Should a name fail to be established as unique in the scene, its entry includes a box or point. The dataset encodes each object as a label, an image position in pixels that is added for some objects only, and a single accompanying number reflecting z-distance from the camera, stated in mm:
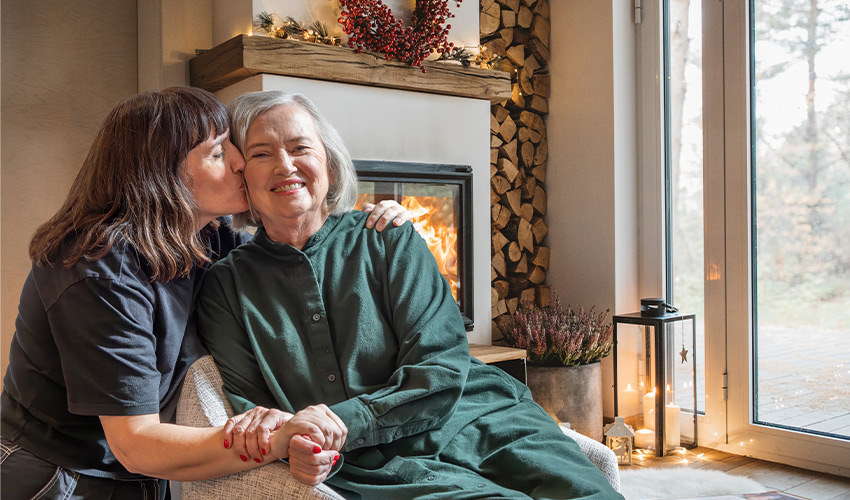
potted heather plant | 3418
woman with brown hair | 1275
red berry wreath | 3041
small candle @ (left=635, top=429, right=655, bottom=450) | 3236
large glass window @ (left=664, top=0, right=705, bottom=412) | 3516
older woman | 1390
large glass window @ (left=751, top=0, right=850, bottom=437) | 2988
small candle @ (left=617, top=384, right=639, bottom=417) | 3244
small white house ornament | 3088
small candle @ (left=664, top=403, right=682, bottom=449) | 3209
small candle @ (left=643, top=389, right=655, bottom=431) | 3193
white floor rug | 2703
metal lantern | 3152
